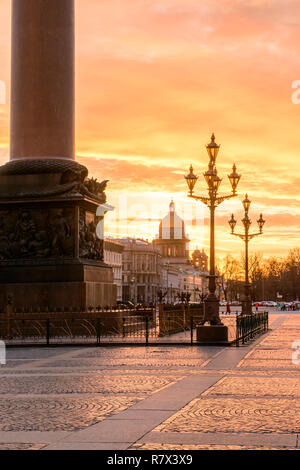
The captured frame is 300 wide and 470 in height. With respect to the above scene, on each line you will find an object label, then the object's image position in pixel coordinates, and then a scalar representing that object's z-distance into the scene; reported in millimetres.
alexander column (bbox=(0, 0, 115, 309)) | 32594
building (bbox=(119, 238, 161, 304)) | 190850
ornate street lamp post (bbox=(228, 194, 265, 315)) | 52656
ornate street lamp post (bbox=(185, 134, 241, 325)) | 30859
